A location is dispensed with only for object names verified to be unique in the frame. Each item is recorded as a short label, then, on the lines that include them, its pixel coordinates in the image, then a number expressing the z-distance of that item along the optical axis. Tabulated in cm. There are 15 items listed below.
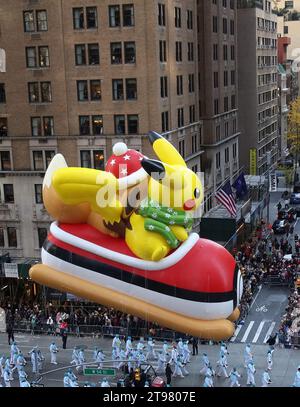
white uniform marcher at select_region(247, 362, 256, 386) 2930
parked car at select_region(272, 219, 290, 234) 5559
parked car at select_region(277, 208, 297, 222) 5947
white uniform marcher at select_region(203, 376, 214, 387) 2855
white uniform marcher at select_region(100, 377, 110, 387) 2654
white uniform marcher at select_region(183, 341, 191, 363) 3198
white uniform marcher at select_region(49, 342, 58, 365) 3319
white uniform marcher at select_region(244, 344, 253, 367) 3076
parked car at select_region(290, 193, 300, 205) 6881
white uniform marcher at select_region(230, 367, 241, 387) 2906
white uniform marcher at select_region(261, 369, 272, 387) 2908
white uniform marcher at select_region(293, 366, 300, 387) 2755
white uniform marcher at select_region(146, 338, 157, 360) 3267
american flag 4228
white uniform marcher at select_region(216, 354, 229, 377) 3061
